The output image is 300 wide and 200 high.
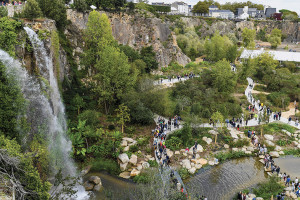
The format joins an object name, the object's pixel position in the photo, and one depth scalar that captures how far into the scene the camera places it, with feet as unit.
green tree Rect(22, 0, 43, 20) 86.02
